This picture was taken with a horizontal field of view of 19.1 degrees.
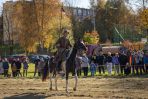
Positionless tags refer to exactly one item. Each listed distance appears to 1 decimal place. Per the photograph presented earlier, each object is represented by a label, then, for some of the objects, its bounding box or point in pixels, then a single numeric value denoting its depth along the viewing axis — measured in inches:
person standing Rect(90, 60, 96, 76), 1264.8
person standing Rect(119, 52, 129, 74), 1233.9
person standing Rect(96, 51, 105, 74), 1294.3
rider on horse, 749.3
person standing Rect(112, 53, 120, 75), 1274.6
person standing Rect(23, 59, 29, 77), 1396.4
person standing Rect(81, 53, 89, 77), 1246.3
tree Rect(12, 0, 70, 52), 2797.7
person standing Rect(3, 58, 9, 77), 1343.5
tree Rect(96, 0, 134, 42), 3631.9
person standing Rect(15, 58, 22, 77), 1354.0
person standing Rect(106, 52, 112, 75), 1244.5
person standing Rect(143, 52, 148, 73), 1207.6
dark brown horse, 729.1
